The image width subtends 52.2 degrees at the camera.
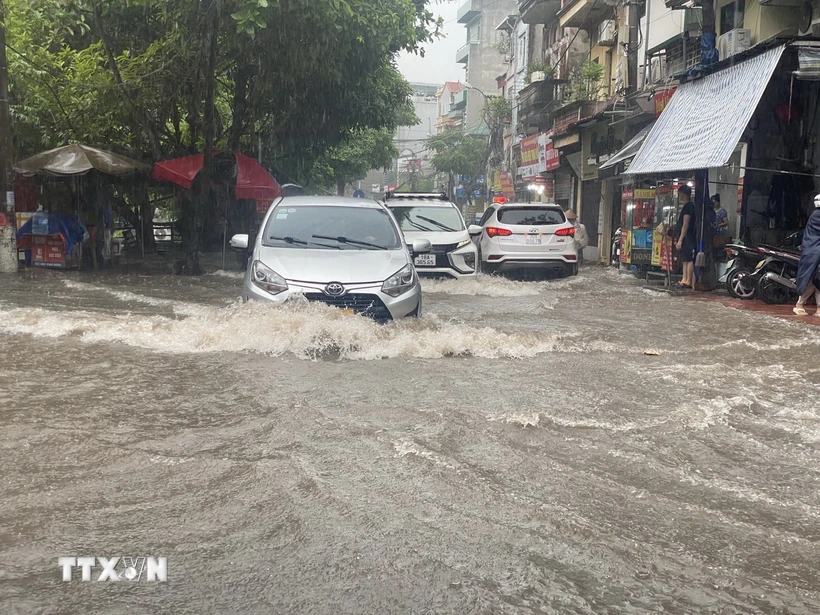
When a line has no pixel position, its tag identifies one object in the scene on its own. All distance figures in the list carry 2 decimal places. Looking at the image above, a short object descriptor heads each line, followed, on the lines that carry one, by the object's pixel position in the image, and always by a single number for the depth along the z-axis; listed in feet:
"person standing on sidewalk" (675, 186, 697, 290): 46.37
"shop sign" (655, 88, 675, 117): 60.52
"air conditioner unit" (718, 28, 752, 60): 51.52
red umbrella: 64.75
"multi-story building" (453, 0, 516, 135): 204.13
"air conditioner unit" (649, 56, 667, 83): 68.74
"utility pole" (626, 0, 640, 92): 75.00
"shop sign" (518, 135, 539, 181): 106.16
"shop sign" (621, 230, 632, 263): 58.42
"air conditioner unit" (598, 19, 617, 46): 82.58
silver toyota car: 24.50
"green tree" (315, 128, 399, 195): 136.31
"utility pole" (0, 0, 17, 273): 51.11
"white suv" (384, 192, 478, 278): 46.01
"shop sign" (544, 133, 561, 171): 96.73
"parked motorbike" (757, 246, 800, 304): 39.58
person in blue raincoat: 34.76
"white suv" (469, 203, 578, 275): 51.80
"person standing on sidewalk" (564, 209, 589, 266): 64.02
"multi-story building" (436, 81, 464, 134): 229.45
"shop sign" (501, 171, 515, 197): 135.13
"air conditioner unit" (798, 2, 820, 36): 46.01
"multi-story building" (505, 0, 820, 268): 43.04
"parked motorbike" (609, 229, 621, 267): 69.82
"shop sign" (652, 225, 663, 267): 52.95
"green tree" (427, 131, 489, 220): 183.01
